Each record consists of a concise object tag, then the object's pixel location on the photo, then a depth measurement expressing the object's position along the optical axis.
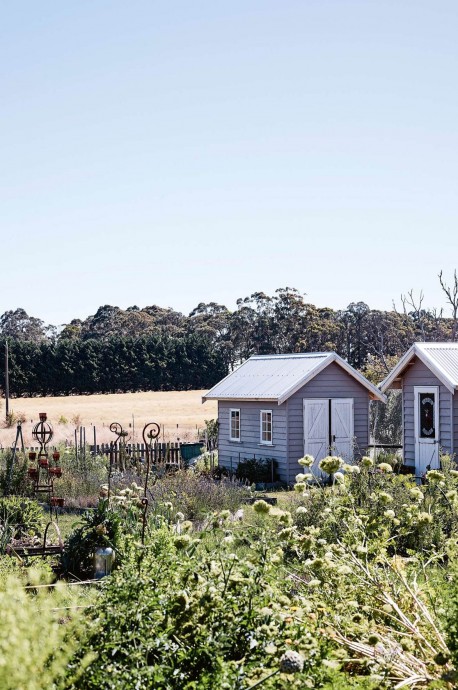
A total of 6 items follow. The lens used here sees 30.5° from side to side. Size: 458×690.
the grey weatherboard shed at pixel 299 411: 20.86
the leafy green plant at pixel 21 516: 11.23
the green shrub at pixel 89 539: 8.98
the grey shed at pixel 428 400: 18.64
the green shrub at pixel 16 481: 15.95
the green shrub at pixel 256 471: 20.58
